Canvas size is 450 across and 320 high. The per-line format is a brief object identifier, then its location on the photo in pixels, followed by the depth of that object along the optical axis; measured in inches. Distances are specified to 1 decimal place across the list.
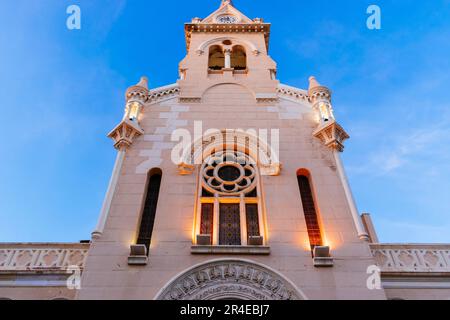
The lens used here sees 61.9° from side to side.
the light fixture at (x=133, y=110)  734.4
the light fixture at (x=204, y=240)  534.3
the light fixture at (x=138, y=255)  514.3
